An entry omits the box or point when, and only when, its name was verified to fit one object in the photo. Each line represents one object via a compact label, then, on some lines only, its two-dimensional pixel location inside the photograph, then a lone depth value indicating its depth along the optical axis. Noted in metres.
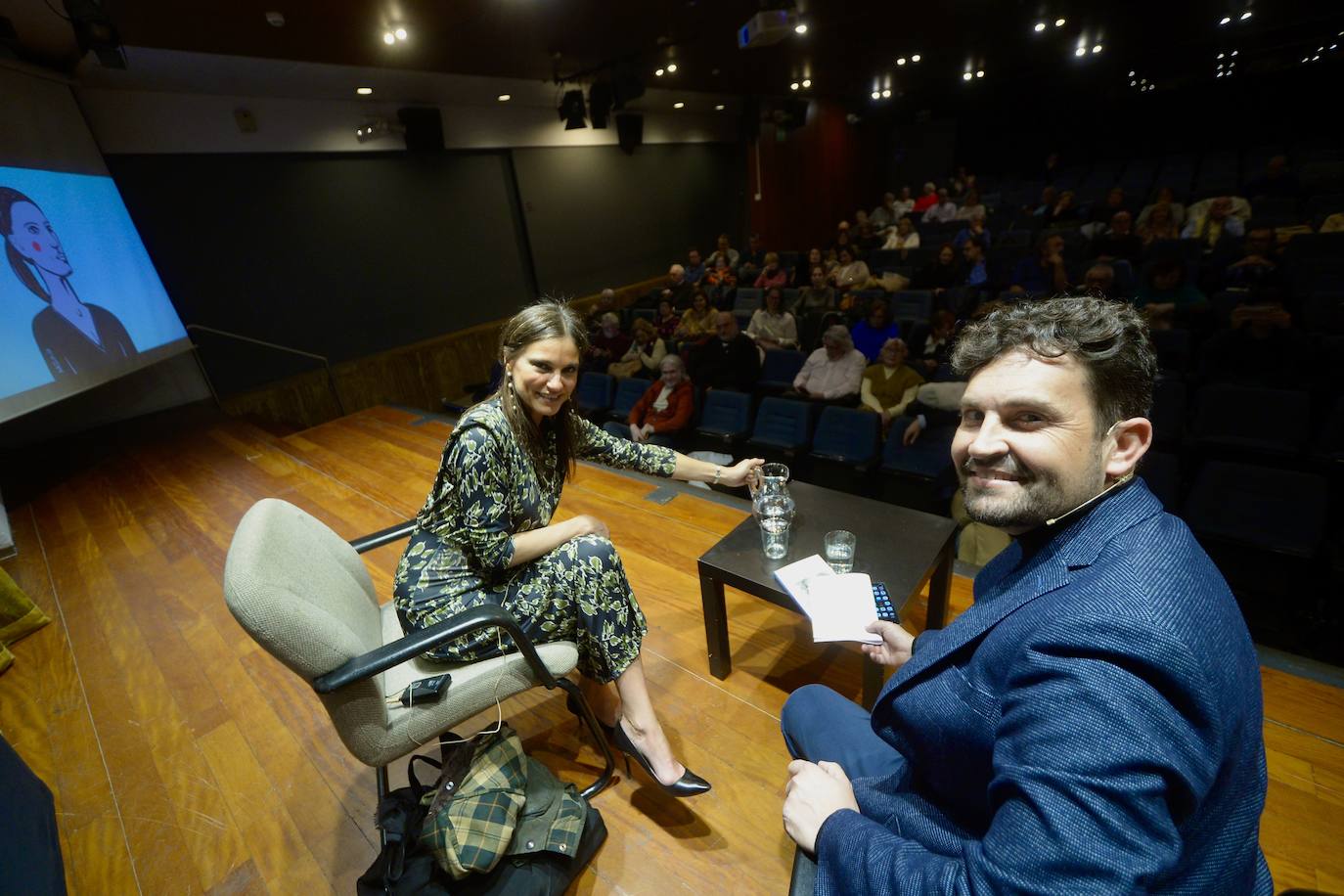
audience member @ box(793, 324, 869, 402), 3.82
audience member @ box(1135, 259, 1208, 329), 3.86
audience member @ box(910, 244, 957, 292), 5.68
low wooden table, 1.45
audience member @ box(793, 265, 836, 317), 5.69
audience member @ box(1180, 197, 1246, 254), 5.13
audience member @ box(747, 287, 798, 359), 5.18
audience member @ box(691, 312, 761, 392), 4.37
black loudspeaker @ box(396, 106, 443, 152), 6.24
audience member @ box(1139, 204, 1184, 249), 5.30
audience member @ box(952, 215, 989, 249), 6.29
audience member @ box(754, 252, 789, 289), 6.93
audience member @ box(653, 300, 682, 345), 5.99
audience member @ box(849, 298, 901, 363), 4.41
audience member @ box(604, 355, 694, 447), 3.76
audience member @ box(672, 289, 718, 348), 5.65
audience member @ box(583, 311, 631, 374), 5.52
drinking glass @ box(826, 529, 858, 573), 1.51
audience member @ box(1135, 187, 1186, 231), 5.41
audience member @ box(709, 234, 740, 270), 8.07
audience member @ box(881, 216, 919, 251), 7.63
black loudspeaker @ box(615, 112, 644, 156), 8.60
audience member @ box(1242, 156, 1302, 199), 5.85
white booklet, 1.29
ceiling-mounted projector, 4.30
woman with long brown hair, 1.29
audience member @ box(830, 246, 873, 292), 6.50
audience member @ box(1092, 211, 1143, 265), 4.90
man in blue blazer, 0.51
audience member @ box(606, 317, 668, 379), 5.04
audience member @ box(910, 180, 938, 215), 9.12
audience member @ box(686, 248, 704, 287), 7.87
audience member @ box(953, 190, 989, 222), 7.84
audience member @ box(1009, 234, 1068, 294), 4.54
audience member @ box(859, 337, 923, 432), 3.53
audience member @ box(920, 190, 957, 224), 8.48
